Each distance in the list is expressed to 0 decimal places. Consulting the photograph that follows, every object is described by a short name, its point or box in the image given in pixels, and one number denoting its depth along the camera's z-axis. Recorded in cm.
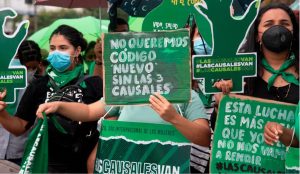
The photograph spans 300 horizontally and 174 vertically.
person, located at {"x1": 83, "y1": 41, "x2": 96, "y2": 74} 800
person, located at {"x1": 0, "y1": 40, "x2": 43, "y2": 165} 493
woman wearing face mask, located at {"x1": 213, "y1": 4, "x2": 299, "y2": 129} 363
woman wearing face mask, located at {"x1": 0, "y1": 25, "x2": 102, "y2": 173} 430
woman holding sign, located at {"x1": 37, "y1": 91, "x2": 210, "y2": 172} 354
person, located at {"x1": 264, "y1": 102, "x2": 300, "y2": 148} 333
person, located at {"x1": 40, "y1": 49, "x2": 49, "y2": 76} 592
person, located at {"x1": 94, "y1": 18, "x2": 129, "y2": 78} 568
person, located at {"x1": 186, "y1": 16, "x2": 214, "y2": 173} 408
